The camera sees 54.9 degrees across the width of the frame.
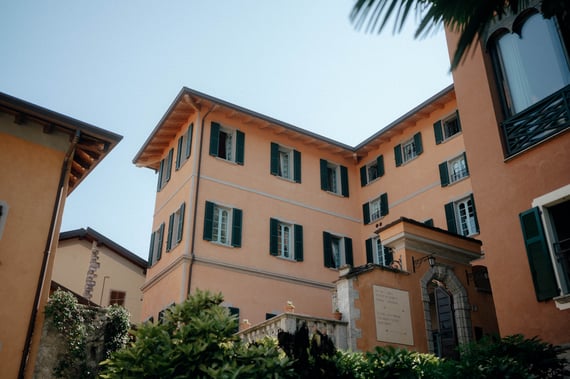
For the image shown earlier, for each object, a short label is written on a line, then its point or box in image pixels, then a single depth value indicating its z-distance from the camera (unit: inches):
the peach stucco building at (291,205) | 678.5
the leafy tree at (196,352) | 239.6
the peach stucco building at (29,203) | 444.1
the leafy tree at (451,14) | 106.0
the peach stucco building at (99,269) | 932.0
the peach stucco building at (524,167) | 331.3
